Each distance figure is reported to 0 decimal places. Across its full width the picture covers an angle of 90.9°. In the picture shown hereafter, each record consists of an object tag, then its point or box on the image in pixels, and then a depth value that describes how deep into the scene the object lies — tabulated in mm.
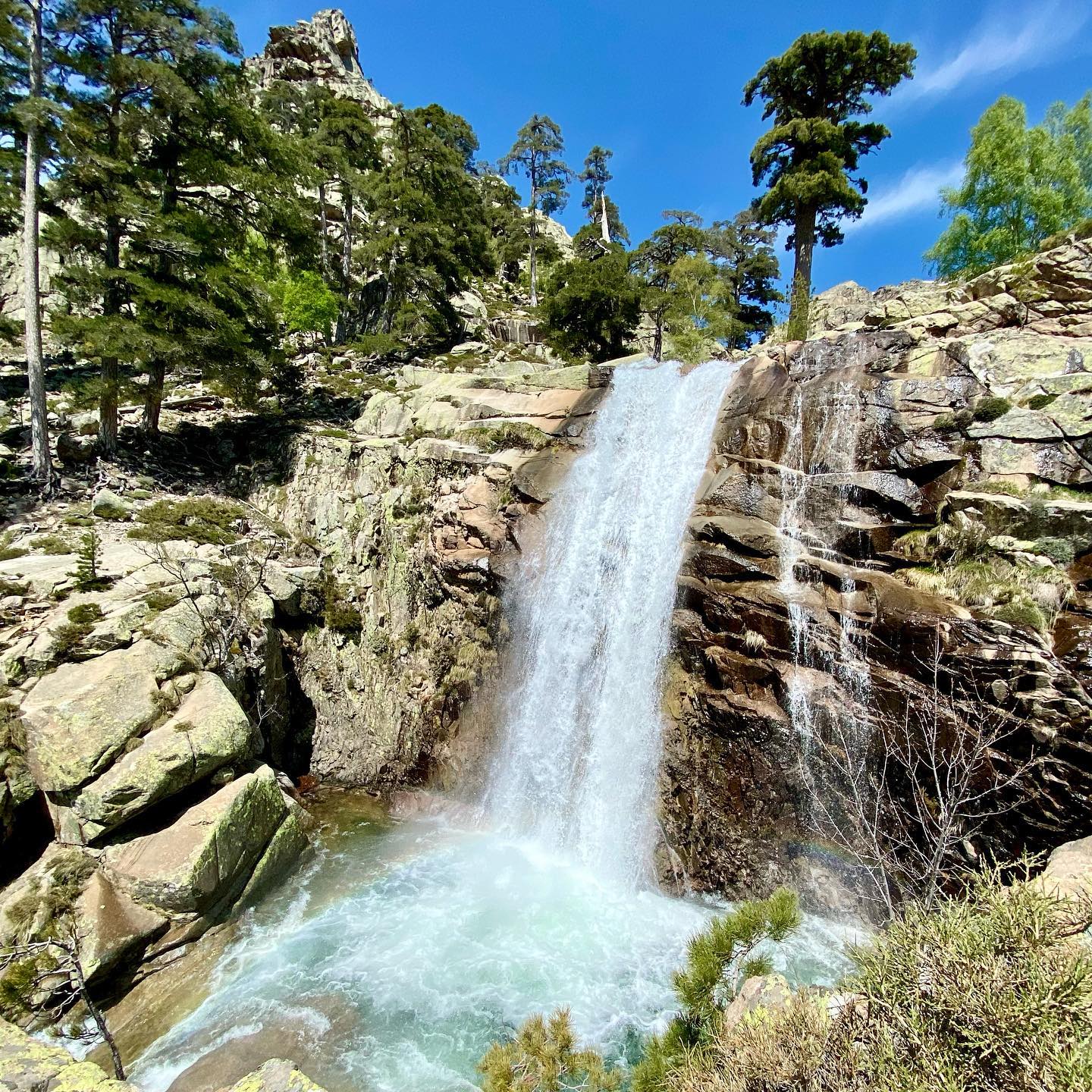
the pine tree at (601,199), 53906
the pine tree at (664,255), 29550
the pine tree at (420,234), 26297
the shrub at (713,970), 5332
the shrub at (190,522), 14781
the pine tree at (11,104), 14852
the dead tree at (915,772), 8586
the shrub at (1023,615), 8883
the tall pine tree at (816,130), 22773
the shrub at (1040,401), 11484
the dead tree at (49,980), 7680
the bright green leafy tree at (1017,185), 22984
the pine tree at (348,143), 29953
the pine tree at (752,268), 33875
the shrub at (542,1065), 5012
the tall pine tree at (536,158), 42938
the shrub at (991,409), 11633
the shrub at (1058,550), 9523
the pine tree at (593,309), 26922
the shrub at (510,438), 18062
